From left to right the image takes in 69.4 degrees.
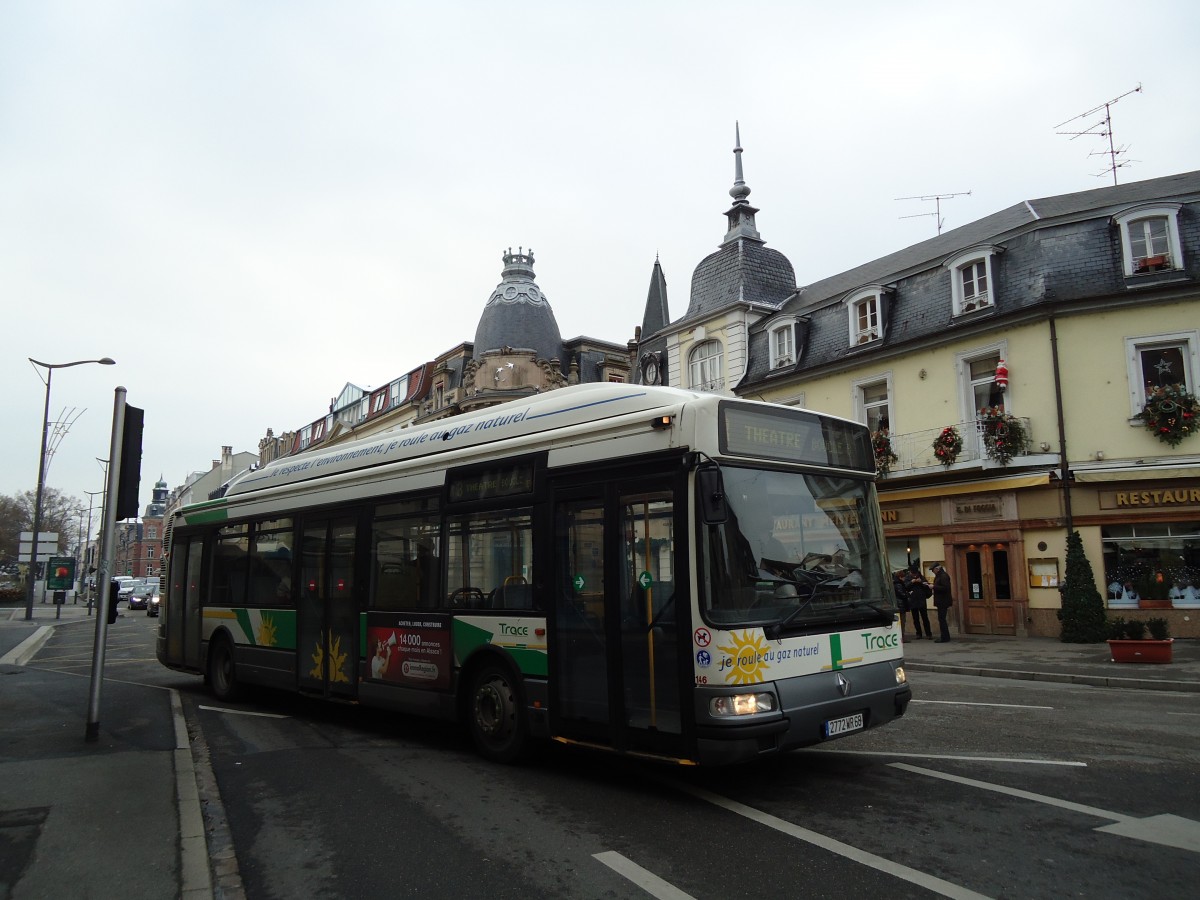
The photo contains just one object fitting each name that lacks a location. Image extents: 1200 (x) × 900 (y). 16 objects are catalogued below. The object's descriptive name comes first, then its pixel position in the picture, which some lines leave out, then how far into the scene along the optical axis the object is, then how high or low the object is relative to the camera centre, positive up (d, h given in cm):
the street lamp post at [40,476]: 3453 +483
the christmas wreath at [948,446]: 2194 +315
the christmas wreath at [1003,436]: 2059 +317
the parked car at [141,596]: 5226 -84
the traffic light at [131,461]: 860 +120
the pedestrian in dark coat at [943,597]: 1977 -59
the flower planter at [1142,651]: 1405 -135
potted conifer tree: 1864 -75
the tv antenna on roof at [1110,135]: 2586 +1289
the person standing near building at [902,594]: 2036 -52
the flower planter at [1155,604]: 1822 -76
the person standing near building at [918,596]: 1977 -56
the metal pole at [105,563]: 812 +18
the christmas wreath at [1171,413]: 1870 +332
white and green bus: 590 -3
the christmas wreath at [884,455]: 2395 +321
